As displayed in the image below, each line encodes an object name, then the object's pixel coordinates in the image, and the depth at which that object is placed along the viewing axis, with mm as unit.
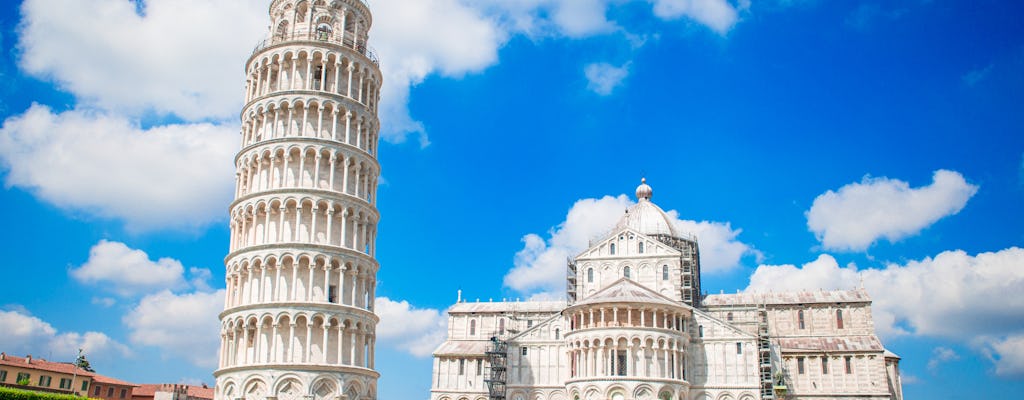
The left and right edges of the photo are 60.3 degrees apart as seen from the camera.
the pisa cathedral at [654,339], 62156
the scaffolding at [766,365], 64312
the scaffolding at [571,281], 76188
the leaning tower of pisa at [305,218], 44156
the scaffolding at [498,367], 69875
